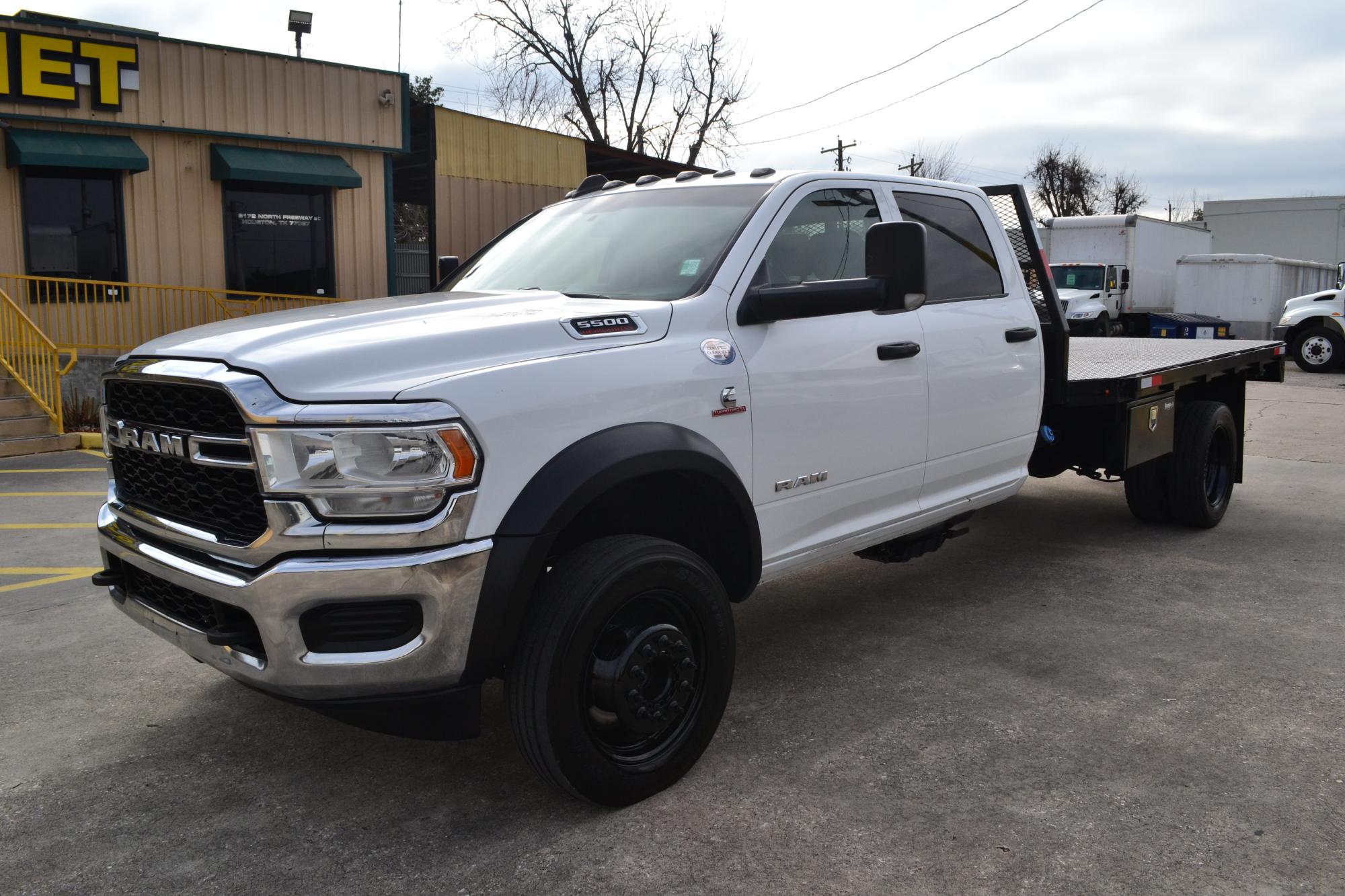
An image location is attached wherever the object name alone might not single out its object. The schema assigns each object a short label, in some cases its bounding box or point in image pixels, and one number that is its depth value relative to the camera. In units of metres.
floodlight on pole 20.23
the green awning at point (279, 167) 14.90
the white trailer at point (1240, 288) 25.50
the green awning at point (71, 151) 13.32
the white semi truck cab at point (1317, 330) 21.11
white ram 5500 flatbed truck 2.64
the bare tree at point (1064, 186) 67.25
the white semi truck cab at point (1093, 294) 24.89
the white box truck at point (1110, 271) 25.17
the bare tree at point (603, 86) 41.81
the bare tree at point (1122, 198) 71.62
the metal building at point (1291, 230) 37.69
